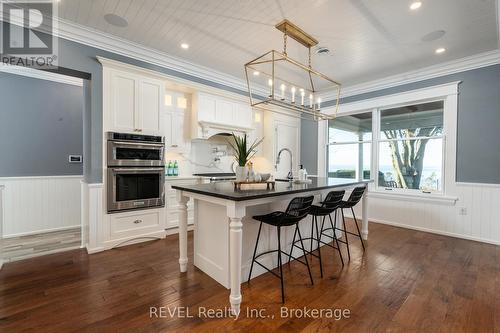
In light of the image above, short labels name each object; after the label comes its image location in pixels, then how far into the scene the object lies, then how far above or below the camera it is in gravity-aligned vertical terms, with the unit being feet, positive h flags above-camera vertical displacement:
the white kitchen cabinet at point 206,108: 14.10 +3.42
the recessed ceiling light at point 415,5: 8.13 +5.67
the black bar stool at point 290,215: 7.16 -1.63
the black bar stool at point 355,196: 10.40 -1.41
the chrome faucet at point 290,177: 11.23 -0.62
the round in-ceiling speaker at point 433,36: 10.04 +5.75
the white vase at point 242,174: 8.04 -0.36
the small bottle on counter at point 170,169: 13.62 -0.36
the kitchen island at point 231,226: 6.27 -2.05
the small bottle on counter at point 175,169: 13.77 -0.39
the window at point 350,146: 17.08 +1.42
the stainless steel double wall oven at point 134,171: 10.64 -0.42
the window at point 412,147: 14.11 +1.16
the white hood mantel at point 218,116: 14.15 +3.07
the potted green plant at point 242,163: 8.02 +0.02
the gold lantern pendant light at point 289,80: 8.75 +5.81
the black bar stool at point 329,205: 8.91 -1.59
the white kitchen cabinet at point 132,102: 10.60 +2.92
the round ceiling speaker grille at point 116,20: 9.21 +5.76
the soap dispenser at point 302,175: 10.44 -0.48
